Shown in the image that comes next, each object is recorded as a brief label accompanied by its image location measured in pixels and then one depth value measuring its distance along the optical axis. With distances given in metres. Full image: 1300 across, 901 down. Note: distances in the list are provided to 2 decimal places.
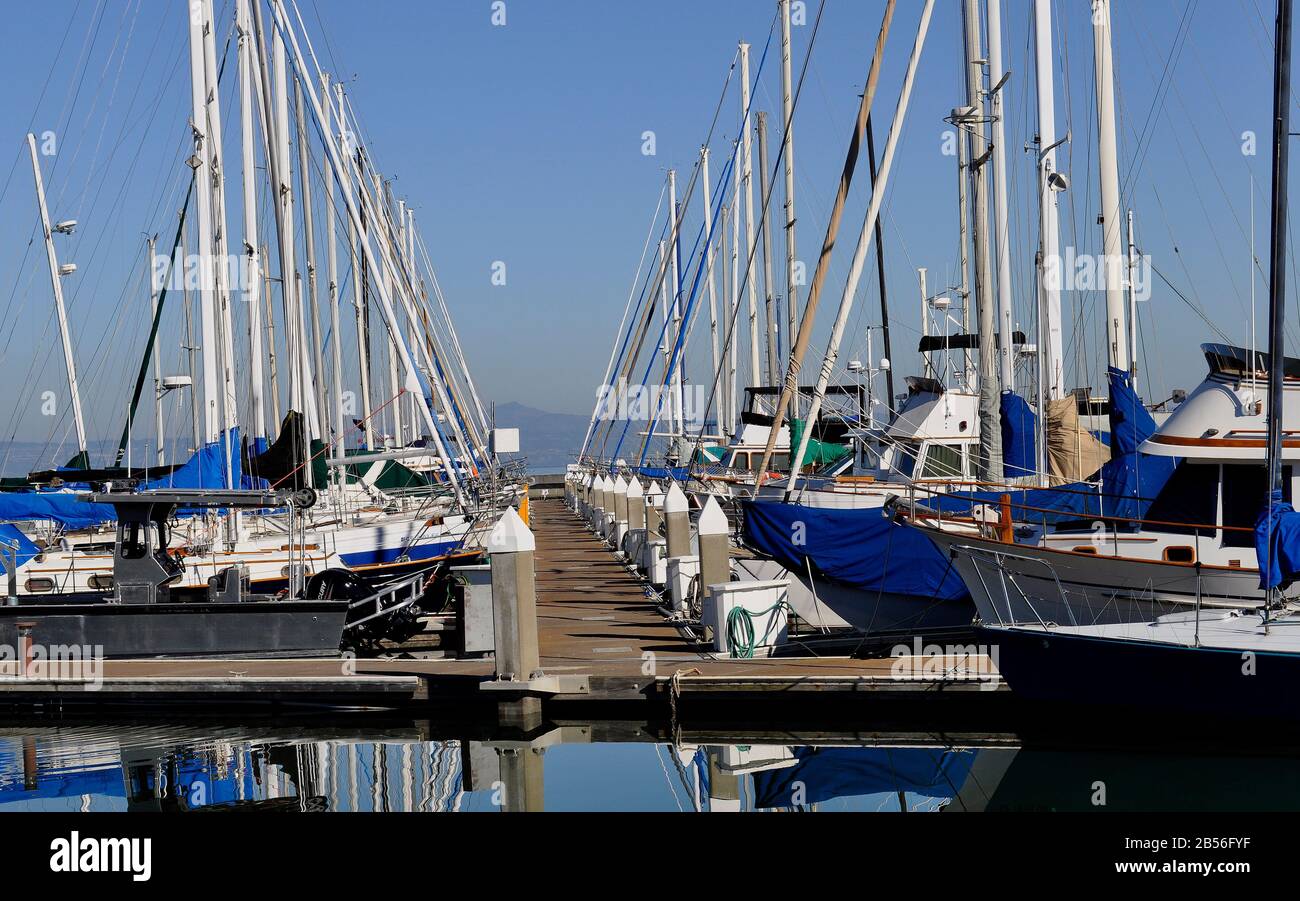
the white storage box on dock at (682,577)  20.97
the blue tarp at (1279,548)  13.54
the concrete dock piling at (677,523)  23.33
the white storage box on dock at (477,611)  17.39
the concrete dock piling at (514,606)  15.27
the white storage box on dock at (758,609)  17.31
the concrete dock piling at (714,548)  18.62
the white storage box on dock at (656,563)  24.41
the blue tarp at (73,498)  23.20
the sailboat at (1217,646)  13.59
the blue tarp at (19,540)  24.67
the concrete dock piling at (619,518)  33.32
